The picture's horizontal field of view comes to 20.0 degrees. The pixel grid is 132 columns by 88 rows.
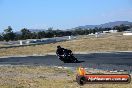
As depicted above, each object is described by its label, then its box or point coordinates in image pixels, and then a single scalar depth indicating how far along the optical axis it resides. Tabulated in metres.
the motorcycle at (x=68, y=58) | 27.55
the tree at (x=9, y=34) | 103.63
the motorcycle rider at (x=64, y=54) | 27.64
